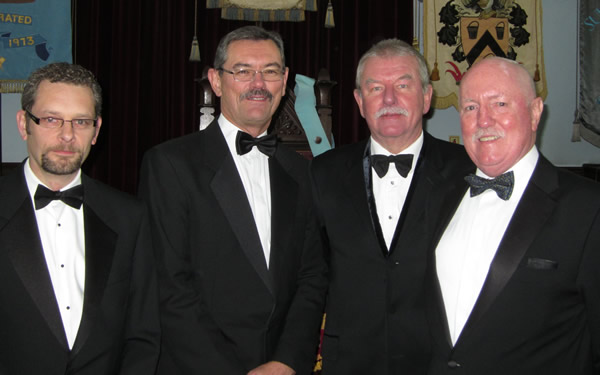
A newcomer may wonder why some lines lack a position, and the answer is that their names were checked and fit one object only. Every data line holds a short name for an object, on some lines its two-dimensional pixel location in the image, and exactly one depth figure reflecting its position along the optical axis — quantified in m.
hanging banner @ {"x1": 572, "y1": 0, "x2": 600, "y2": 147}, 5.19
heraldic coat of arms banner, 5.01
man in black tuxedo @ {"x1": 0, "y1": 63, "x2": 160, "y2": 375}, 1.41
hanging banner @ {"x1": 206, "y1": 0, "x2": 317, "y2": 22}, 4.71
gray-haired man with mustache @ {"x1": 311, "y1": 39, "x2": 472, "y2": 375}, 1.83
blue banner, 4.72
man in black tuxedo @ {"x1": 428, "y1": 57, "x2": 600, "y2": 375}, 1.34
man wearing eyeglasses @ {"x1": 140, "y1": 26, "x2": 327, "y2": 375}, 1.75
